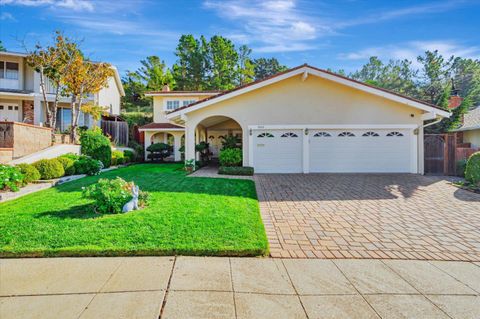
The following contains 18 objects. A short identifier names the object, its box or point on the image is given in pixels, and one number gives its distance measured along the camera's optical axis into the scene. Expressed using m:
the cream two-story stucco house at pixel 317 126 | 13.04
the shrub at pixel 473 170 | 9.99
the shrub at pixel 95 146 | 14.62
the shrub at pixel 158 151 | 20.06
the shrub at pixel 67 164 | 10.95
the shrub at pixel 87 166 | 11.76
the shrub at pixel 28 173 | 8.93
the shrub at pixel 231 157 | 13.41
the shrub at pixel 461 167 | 12.61
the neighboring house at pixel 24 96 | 19.75
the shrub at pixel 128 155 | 18.68
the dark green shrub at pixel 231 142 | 14.92
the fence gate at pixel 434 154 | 13.54
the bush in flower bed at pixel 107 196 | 5.62
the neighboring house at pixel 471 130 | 16.93
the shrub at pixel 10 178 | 7.65
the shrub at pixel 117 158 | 16.47
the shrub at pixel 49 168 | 9.88
